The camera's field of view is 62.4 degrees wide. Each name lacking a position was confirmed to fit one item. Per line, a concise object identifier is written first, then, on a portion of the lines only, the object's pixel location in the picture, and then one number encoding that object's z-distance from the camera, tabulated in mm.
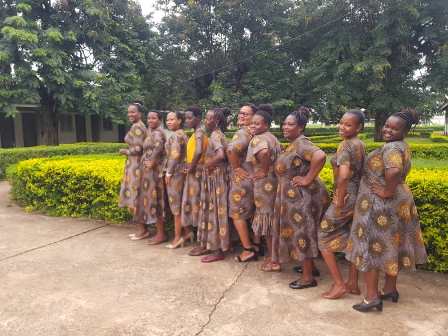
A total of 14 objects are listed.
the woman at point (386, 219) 2949
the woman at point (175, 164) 4726
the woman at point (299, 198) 3520
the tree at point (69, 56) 13523
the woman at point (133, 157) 5133
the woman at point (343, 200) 3113
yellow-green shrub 6074
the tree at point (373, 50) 15969
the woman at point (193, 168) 4492
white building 19438
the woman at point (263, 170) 3865
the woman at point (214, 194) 4336
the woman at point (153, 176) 4977
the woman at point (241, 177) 4117
